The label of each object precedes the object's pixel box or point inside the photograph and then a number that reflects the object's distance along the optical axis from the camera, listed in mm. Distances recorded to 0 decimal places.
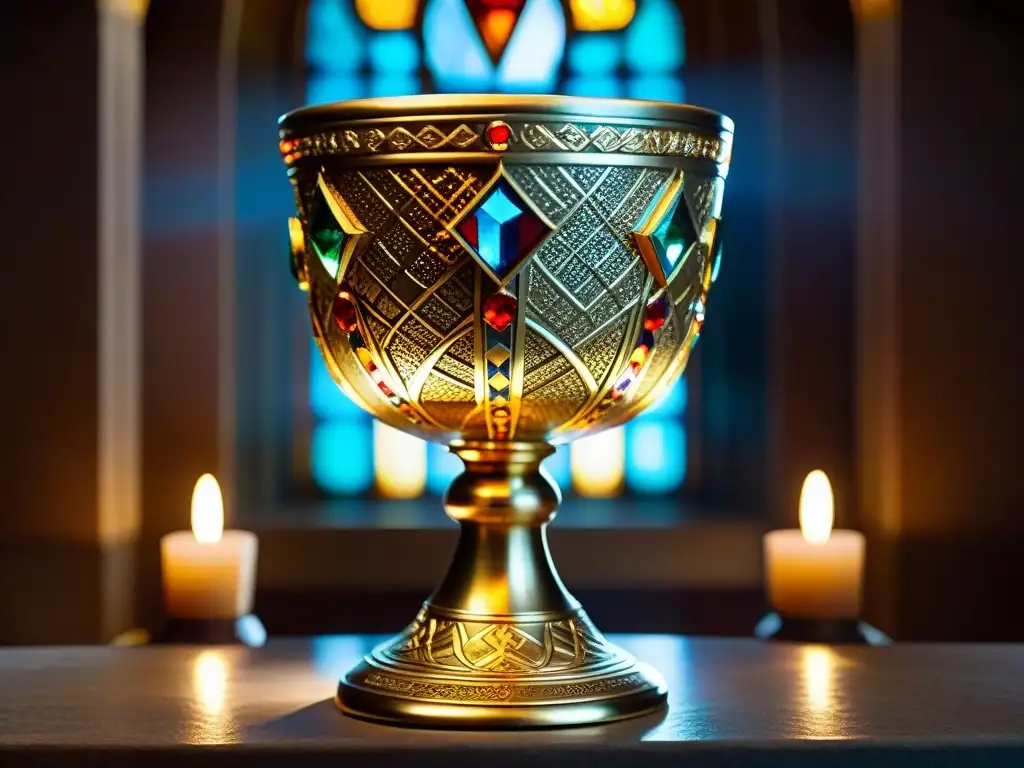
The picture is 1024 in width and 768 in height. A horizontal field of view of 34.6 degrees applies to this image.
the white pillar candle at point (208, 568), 1495
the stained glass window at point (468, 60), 2459
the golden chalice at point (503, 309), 909
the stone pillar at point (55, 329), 2082
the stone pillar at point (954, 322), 2082
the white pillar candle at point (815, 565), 1443
